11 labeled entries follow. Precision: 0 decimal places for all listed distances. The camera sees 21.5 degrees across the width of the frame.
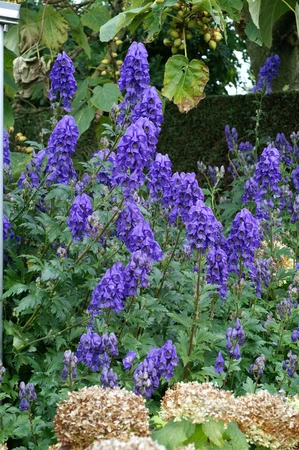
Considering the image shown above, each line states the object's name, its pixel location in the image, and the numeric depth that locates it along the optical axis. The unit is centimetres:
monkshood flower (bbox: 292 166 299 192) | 607
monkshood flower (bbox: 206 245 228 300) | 371
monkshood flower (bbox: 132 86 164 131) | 376
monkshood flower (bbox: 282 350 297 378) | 332
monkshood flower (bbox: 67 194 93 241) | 352
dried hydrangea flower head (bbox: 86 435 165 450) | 182
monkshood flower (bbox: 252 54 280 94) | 735
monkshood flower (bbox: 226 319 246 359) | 319
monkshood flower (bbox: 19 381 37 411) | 293
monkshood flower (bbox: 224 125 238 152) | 669
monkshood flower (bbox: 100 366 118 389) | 282
